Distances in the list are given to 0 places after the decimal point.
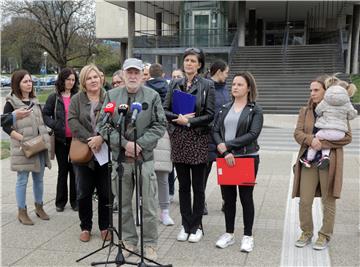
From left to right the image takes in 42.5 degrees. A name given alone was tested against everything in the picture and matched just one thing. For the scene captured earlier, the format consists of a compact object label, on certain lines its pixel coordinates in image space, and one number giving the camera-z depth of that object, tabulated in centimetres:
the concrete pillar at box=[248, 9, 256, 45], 3991
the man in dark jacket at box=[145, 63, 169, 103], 594
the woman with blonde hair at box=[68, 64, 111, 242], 514
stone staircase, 2378
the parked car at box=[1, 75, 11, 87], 5069
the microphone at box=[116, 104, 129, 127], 406
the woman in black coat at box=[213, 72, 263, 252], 480
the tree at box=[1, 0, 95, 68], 4172
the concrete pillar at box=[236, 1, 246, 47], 3350
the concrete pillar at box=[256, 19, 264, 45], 4212
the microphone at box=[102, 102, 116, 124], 409
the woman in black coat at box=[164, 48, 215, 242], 502
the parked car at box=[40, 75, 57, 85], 4772
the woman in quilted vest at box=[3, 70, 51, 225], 576
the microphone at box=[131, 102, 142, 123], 404
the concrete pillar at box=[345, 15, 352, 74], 3500
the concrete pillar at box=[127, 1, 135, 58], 3647
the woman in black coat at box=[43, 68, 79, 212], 606
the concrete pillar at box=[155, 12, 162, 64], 4259
